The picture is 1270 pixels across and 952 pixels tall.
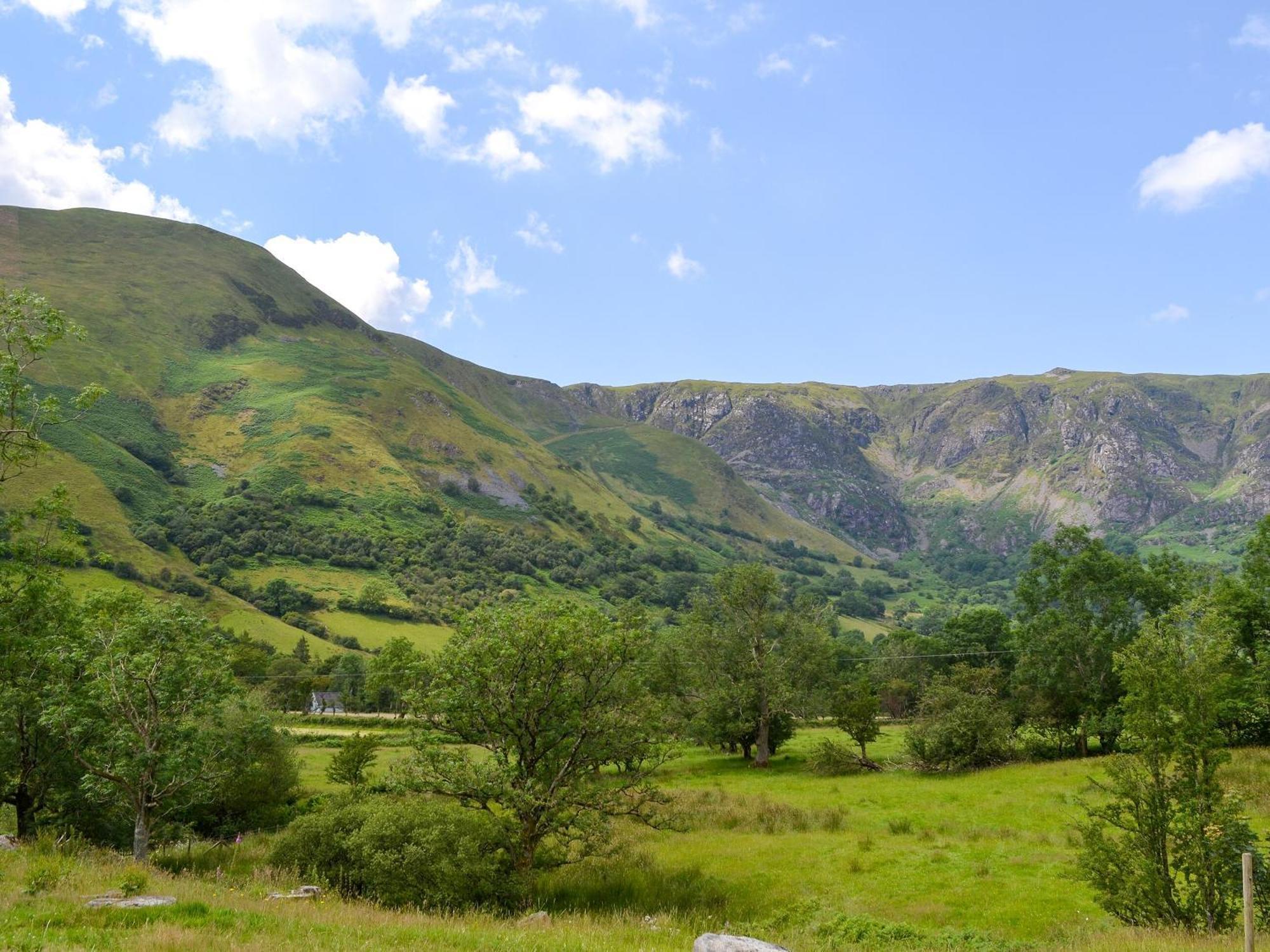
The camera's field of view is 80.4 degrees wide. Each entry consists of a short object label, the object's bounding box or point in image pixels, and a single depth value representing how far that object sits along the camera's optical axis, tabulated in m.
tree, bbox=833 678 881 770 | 53.84
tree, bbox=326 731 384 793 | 44.94
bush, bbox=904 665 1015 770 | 48.53
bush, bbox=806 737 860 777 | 52.22
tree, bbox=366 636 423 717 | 84.19
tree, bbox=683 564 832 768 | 57.81
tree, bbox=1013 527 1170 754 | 50.81
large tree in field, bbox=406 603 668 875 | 24.72
